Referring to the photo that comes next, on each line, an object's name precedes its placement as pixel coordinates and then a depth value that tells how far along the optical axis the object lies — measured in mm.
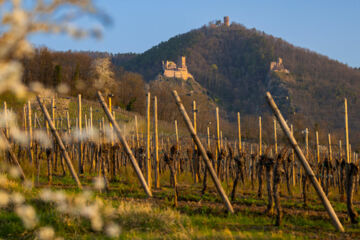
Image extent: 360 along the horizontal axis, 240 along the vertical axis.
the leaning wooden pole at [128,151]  14453
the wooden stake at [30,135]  25328
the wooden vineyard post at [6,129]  26541
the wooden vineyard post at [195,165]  22892
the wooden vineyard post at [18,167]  15912
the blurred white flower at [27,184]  14684
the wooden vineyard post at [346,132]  16539
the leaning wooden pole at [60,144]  15857
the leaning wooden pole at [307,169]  11031
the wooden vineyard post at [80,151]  24902
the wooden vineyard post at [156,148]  19594
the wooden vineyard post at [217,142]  22134
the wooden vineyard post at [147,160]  18516
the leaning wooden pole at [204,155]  13016
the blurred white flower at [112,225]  9947
